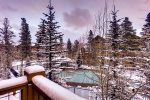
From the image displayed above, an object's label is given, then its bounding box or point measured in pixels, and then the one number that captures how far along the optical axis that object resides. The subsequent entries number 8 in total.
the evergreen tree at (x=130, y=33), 15.17
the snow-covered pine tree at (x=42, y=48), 11.42
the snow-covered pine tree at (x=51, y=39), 11.03
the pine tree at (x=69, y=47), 27.71
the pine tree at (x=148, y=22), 15.43
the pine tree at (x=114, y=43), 8.92
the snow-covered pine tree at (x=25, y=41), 19.80
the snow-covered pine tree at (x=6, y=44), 14.63
